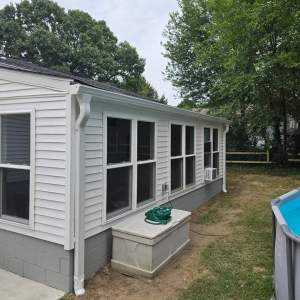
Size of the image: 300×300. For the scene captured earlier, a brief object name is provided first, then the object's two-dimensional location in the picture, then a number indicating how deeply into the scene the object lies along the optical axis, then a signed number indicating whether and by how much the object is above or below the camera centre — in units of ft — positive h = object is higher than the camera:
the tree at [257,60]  40.47 +13.87
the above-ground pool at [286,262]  7.60 -2.93
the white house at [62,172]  11.44 -0.92
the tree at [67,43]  72.59 +27.41
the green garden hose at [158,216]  14.30 -3.15
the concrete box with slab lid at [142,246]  12.63 -4.16
